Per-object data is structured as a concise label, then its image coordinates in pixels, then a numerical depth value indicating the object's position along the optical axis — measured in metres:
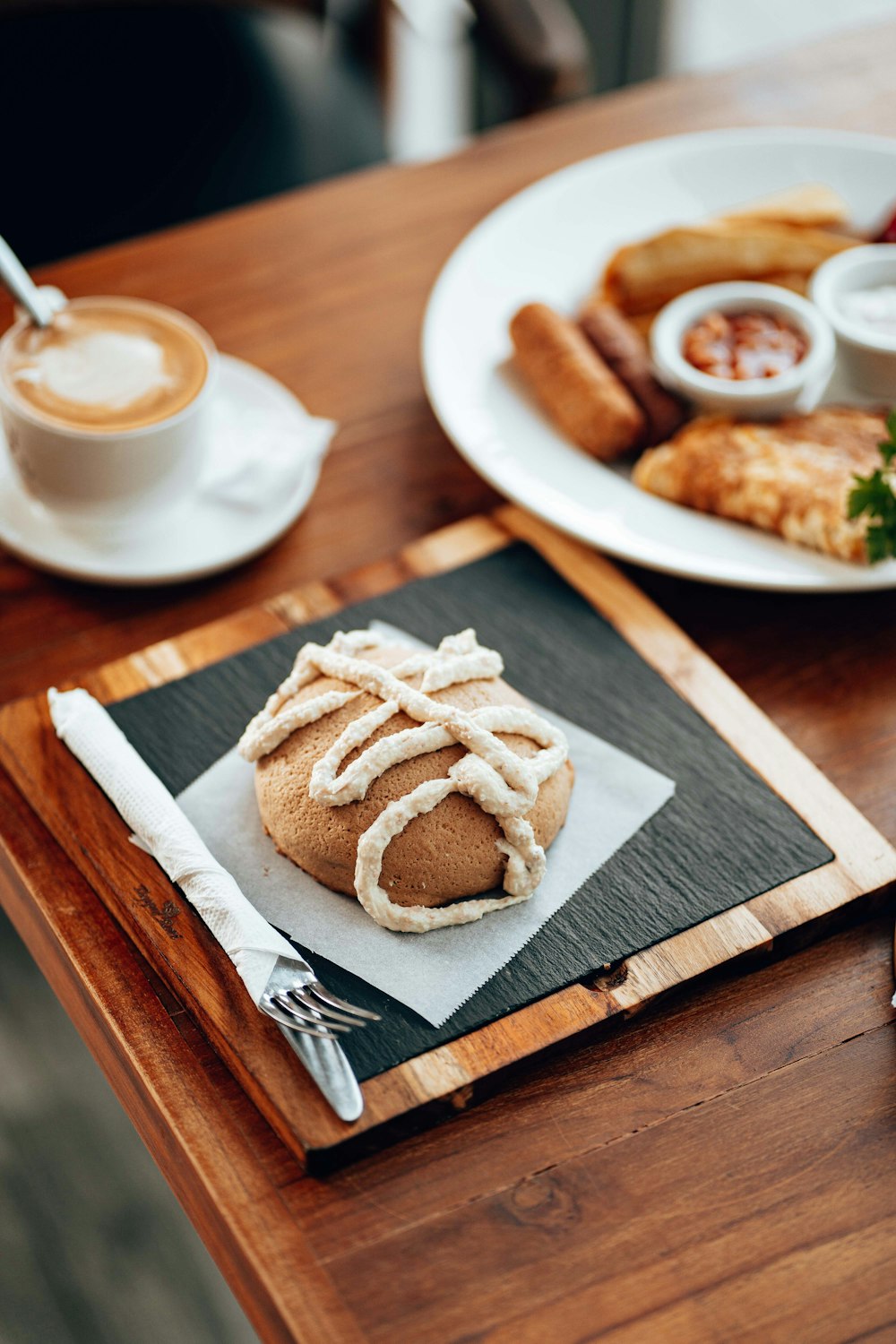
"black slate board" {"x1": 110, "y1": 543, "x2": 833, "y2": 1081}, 0.90
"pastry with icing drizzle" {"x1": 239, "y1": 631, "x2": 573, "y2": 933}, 0.92
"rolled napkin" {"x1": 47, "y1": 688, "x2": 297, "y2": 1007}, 0.88
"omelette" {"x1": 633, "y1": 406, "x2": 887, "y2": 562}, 1.22
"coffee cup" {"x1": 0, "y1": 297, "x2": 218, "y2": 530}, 1.17
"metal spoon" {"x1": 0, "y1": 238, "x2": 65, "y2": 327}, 1.20
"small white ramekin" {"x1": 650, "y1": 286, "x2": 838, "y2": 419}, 1.34
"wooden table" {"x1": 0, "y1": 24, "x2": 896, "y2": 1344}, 0.78
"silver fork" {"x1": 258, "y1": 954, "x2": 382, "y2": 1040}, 0.85
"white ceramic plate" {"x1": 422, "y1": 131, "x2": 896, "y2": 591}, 1.23
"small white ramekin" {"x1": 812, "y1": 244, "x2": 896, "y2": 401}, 1.40
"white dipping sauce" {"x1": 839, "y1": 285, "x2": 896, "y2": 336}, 1.44
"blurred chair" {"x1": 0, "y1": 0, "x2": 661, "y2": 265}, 2.11
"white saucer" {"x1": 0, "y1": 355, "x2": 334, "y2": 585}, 1.26
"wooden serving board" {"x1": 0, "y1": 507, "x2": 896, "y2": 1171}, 0.84
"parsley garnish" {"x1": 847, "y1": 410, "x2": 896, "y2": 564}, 1.15
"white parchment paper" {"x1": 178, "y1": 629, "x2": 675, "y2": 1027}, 0.90
